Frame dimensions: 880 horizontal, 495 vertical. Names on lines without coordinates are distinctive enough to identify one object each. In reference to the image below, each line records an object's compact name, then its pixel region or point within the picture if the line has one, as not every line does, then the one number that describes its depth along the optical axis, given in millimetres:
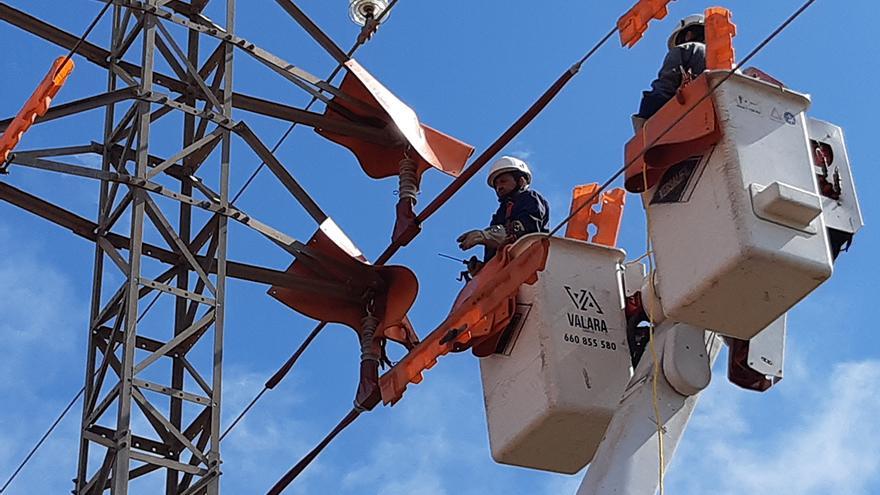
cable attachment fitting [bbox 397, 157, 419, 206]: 14094
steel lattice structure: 12242
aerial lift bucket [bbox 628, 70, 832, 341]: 10719
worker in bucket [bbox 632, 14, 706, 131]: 11953
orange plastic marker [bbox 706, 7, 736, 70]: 11398
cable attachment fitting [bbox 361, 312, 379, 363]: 14000
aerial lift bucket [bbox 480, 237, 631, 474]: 12070
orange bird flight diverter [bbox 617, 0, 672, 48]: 11523
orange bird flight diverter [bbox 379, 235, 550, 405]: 12250
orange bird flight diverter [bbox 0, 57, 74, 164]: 12531
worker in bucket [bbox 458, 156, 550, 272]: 13039
